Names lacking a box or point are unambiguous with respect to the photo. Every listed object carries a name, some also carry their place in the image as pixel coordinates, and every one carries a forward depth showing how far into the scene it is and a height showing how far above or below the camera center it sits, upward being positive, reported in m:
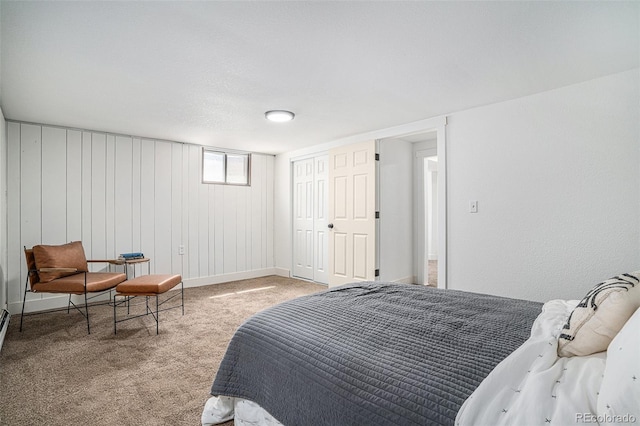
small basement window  5.25 +0.80
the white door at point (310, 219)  5.27 -0.09
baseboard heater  2.84 -1.03
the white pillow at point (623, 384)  0.74 -0.42
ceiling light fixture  3.43 +1.07
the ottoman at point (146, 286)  3.14 -0.70
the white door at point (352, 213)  4.39 +0.01
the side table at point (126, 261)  3.79 -0.55
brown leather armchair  3.11 -0.60
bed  0.93 -0.53
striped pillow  1.04 -0.35
